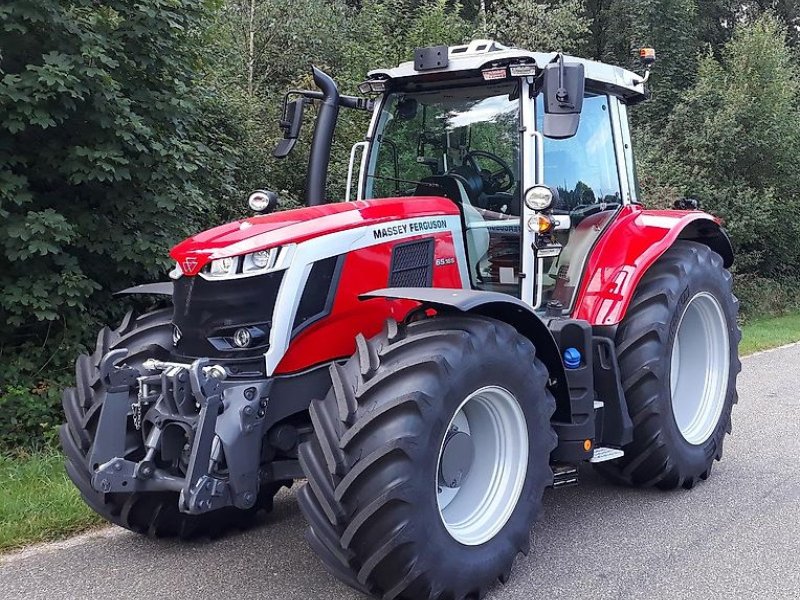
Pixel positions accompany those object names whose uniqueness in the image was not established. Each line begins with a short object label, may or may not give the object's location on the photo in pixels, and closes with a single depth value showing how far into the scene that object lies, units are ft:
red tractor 10.48
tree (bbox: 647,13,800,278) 51.93
